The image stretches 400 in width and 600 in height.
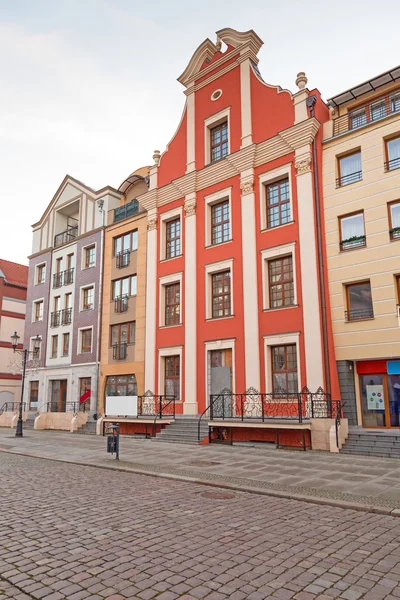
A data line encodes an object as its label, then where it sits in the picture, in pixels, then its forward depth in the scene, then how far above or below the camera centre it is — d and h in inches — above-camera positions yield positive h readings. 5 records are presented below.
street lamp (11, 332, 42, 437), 853.8 +116.3
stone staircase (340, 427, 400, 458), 522.0 -59.3
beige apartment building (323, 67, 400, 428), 644.1 +221.0
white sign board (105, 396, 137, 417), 789.9 -16.6
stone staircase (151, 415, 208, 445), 684.7 -55.9
